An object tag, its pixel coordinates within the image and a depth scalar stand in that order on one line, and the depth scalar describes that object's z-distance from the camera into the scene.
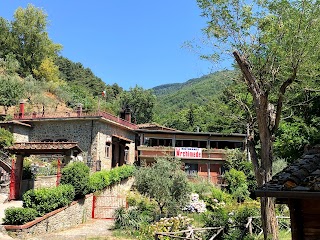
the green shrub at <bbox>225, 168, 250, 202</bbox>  19.91
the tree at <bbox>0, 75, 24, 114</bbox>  27.56
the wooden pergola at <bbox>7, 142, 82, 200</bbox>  14.58
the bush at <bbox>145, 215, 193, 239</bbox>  10.83
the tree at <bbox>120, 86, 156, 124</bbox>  41.98
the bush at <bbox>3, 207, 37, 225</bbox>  10.74
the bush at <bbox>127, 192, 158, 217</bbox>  14.48
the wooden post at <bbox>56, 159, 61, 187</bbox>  13.36
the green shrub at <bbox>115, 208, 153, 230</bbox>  12.87
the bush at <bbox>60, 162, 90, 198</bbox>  13.64
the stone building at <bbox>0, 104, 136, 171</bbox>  21.64
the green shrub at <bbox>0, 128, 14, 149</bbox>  19.72
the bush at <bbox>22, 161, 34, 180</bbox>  15.94
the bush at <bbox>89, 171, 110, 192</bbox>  15.40
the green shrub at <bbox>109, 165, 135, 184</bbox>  18.57
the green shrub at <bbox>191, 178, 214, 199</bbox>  18.78
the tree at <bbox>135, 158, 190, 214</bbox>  14.02
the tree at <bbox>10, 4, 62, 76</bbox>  42.55
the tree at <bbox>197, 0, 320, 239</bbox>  7.51
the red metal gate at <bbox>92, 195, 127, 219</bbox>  15.15
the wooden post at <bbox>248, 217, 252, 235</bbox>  9.36
